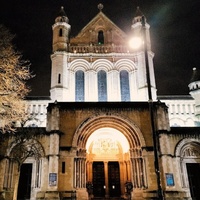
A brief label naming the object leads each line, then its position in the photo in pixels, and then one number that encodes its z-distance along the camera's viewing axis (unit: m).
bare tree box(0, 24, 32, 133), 18.22
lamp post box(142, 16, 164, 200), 12.20
